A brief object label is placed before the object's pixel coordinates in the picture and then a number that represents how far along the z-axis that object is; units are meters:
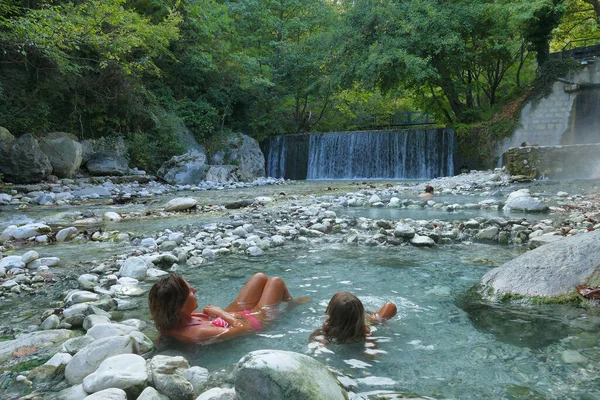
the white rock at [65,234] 5.35
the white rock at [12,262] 3.80
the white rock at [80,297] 2.90
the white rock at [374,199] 8.41
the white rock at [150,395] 1.58
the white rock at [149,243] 4.76
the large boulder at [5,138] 10.80
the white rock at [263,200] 9.17
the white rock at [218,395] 1.55
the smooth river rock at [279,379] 1.41
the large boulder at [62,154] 12.23
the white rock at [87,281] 3.23
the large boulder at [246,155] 19.74
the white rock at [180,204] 8.15
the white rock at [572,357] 1.88
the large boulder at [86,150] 13.39
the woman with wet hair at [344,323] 2.22
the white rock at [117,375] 1.64
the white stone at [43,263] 3.89
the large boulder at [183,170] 14.59
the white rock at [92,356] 1.80
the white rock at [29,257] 3.97
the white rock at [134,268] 3.58
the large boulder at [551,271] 2.59
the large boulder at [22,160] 10.82
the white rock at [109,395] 1.53
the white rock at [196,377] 1.75
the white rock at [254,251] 4.43
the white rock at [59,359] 1.91
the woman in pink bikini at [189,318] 2.32
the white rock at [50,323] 2.46
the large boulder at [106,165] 13.45
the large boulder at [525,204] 6.45
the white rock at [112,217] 7.04
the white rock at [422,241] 4.52
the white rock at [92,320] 2.44
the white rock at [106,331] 2.13
